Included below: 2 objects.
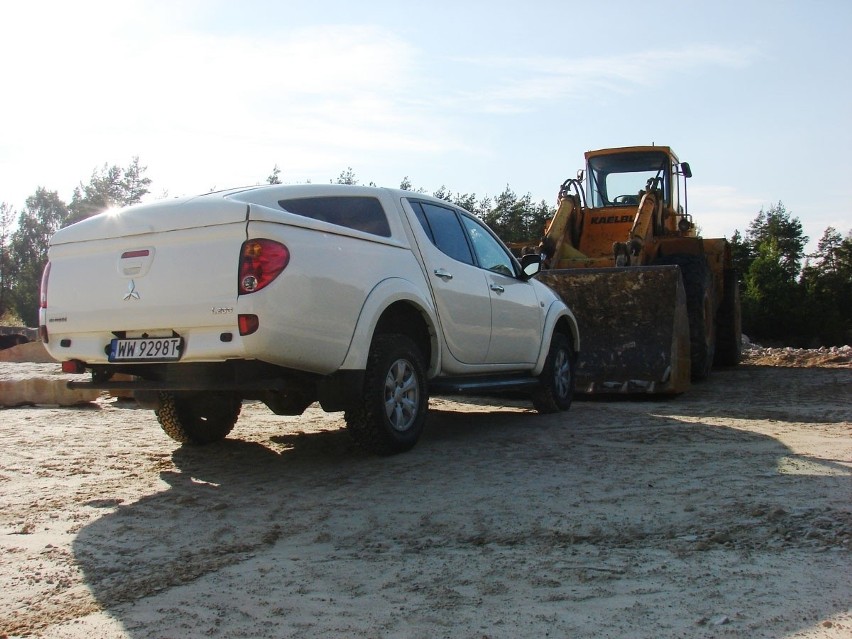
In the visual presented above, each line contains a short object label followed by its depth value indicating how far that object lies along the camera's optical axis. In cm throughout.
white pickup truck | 468
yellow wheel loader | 933
